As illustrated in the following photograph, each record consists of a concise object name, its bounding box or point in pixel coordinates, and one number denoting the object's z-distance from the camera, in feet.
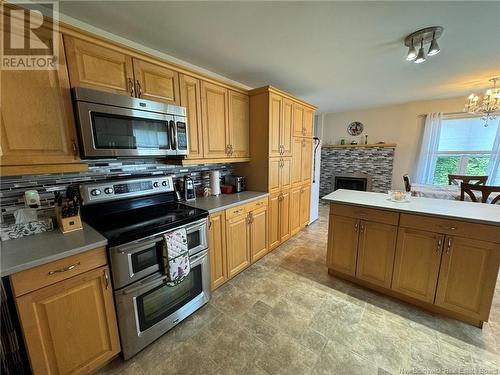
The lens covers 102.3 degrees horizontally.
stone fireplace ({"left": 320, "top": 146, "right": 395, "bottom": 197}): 16.42
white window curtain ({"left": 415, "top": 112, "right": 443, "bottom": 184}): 14.02
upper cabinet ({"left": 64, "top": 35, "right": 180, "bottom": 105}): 4.48
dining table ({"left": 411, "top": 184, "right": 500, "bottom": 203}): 9.89
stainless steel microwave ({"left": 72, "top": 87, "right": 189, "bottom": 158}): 4.52
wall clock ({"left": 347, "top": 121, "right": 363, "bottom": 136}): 17.39
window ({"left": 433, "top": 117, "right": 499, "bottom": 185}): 12.94
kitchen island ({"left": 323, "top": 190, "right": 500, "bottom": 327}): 5.10
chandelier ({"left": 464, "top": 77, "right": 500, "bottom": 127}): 9.30
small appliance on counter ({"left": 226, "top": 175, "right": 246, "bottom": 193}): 8.88
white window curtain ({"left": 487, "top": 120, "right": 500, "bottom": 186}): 12.49
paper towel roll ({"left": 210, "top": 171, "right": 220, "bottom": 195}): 8.10
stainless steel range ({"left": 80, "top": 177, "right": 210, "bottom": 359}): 4.42
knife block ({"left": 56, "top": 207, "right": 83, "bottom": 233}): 4.45
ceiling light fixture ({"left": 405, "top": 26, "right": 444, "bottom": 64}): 5.70
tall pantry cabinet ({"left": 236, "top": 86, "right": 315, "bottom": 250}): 8.43
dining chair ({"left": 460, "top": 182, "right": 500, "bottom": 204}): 8.63
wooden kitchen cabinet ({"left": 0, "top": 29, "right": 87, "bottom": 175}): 3.85
